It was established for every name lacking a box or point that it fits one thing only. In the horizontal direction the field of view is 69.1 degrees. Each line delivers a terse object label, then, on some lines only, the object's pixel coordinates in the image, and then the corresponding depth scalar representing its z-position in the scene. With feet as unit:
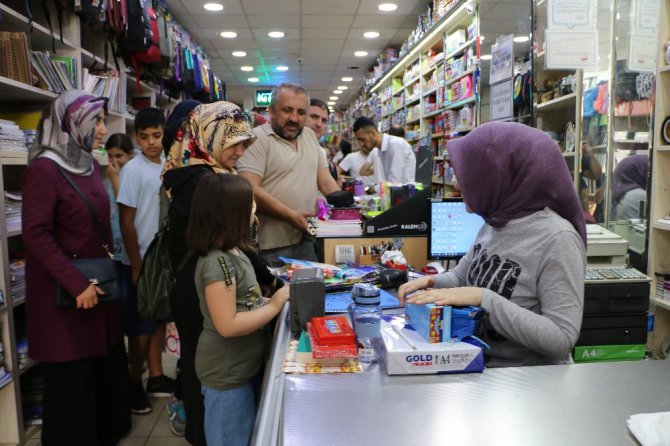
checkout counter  2.75
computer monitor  7.43
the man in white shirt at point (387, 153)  16.81
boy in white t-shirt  9.11
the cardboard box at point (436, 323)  3.71
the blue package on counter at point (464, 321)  3.80
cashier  4.00
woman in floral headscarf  5.87
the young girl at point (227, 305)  5.21
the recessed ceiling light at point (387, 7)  20.55
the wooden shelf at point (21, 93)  8.42
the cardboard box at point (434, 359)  3.59
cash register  7.04
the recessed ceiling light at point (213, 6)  20.08
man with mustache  8.92
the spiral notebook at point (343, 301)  5.55
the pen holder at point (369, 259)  7.78
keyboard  7.04
